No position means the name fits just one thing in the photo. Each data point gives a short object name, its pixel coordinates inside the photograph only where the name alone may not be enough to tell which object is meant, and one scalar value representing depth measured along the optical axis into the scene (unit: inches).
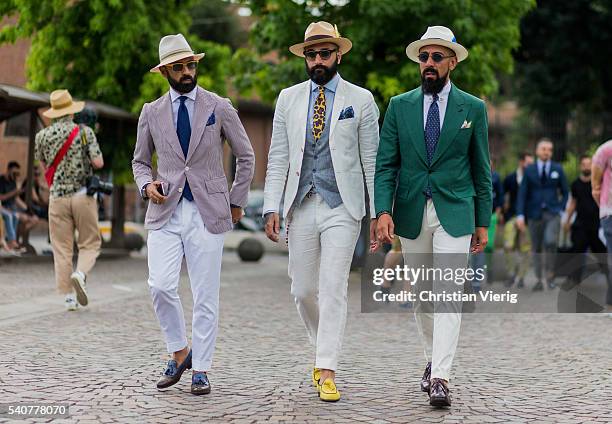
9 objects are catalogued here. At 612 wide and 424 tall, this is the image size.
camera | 406.0
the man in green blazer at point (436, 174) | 235.6
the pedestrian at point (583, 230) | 529.7
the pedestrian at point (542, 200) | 545.6
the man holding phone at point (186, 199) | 242.1
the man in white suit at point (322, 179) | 240.4
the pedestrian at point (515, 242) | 577.3
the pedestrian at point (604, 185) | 425.1
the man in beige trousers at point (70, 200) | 400.5
